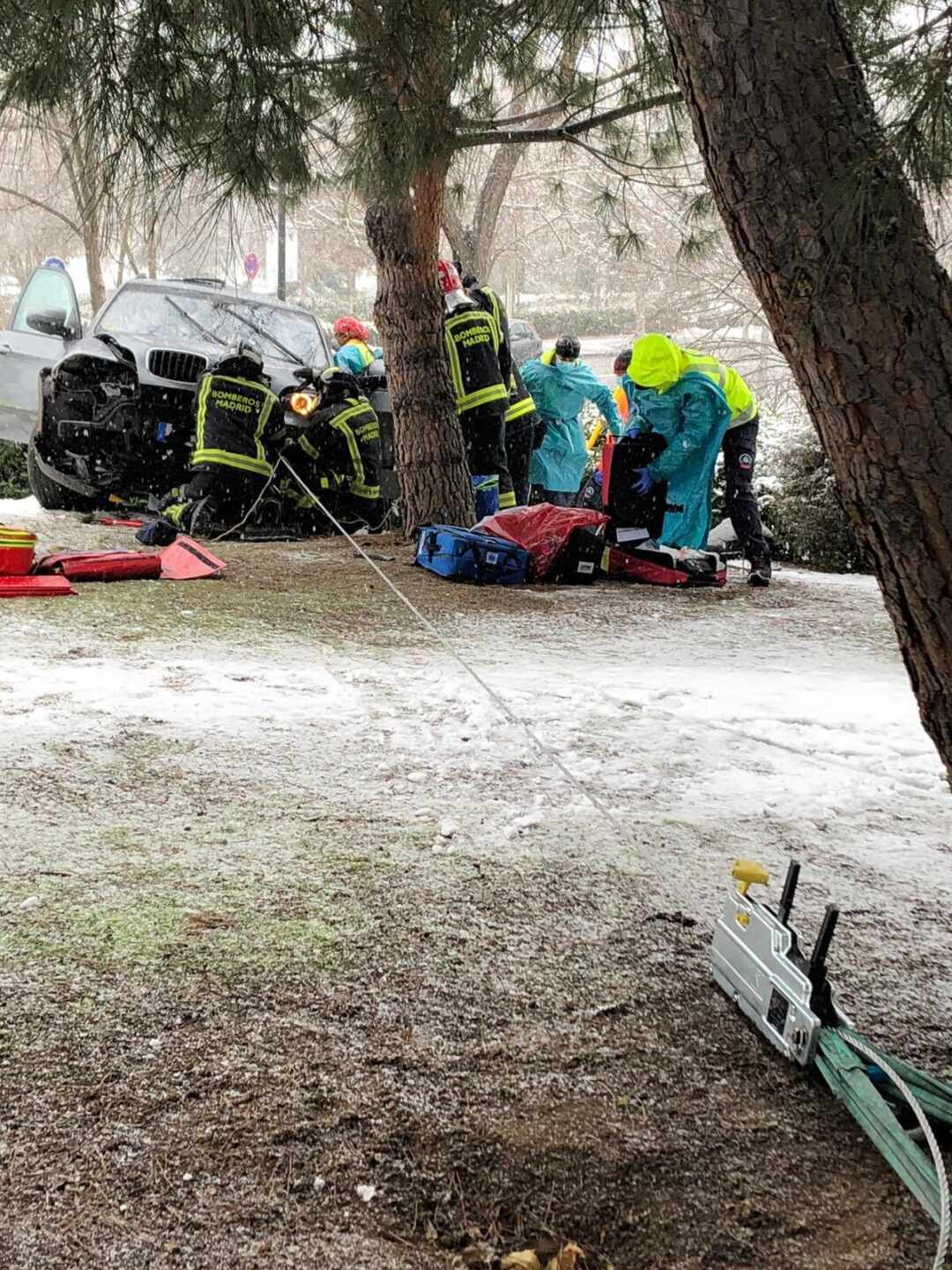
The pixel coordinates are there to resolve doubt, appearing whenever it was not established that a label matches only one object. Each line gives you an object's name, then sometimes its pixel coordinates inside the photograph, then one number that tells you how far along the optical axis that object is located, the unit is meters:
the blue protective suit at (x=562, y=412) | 9.72
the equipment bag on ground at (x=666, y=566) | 7.98
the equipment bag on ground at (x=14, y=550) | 6.43
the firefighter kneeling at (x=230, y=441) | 8.02
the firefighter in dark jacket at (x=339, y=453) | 8.66
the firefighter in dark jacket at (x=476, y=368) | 8.42
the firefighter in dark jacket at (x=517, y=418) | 8.66
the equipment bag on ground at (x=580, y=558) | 7.73
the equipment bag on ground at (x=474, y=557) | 7.47
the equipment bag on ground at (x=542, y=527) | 7.74
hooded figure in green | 7.51
